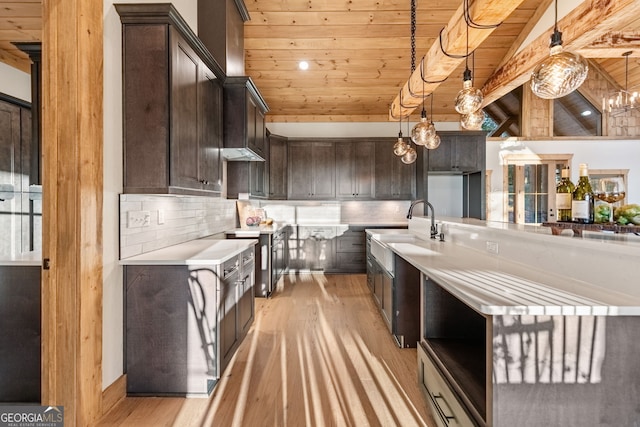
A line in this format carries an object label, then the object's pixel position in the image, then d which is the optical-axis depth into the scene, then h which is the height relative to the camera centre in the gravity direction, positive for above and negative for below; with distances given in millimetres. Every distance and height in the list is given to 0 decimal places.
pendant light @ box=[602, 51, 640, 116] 5296 +1775
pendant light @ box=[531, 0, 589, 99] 1760 +731
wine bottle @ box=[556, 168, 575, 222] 2709 +107
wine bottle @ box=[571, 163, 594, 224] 2514 +70
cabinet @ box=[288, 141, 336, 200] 6359 +759
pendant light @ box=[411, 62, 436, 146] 3416 +785
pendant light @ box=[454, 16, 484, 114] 2680 +891
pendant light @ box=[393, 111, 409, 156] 4211 +777
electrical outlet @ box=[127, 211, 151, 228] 2350 -56
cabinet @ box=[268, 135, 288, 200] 6215 +802
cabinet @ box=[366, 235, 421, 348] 2945 -800
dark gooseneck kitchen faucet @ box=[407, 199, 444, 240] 3534 -192
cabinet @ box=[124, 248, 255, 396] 2256 -806
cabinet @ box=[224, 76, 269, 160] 3477 +993
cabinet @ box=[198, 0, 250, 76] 3559 +1921
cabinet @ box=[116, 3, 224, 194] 2223 +755
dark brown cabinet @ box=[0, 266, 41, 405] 2004 -656
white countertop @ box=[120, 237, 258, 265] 2264 -318
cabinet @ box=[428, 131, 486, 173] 6234 +1057
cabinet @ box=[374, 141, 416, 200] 6340 +635
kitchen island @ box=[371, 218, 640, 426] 1270 -506
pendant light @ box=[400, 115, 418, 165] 4176 +673
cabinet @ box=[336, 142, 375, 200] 6359 +665
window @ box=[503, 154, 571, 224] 7281 +546
